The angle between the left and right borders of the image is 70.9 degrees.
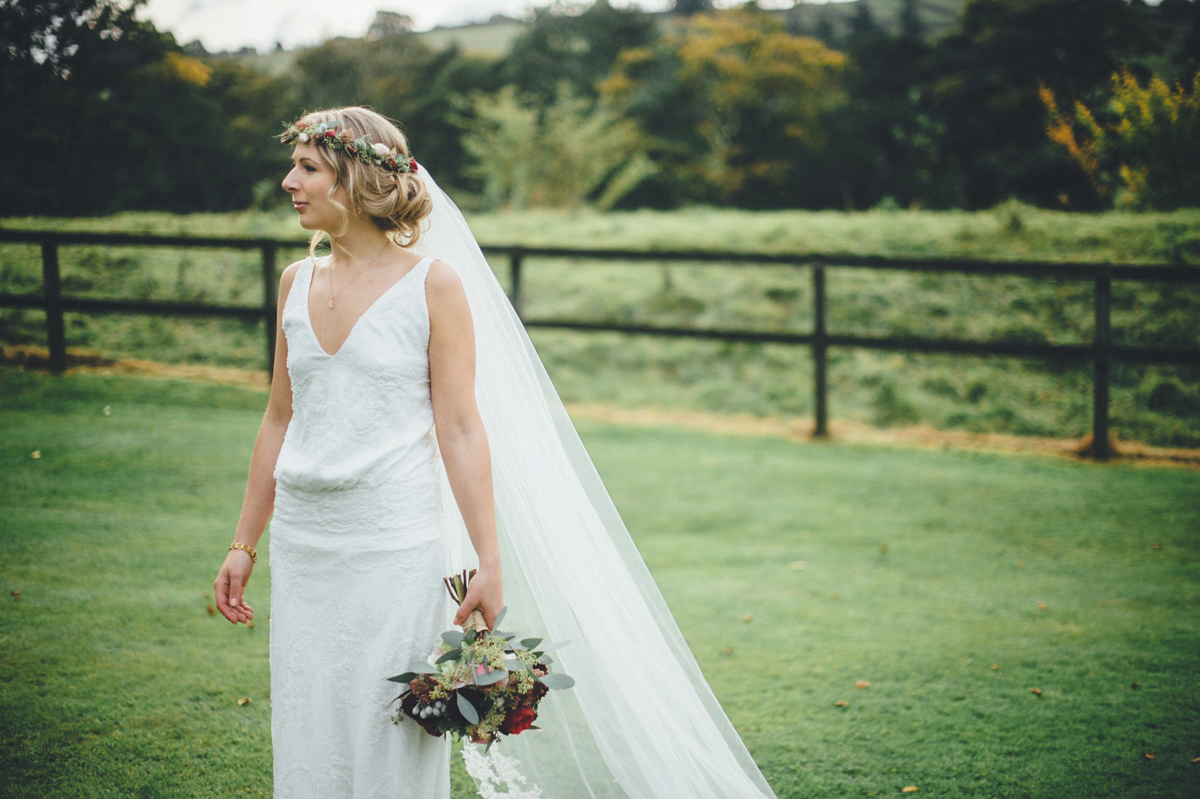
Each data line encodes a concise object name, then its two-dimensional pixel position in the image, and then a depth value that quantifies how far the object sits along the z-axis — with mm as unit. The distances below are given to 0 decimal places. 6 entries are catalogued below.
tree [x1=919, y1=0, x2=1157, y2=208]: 8797
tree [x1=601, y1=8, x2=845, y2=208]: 22047
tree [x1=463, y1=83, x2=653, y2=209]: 18312
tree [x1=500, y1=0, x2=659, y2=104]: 26203
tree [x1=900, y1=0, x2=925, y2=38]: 16395
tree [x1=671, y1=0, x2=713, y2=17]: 30281
